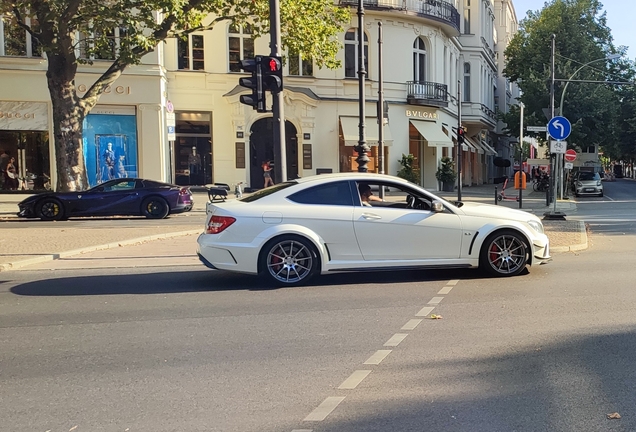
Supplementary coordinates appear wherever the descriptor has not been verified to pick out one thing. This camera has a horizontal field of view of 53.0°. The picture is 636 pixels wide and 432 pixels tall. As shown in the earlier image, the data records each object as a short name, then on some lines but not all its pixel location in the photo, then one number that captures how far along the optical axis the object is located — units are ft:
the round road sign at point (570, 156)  97.53
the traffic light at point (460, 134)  89.84
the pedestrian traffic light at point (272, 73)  39.24
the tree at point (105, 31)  61.16
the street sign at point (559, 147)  61.96
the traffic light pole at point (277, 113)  39.88
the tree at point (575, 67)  133.69
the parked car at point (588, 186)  118.21
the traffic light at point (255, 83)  38.99
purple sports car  60.64
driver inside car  29.19
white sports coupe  27.91
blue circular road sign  58.34
